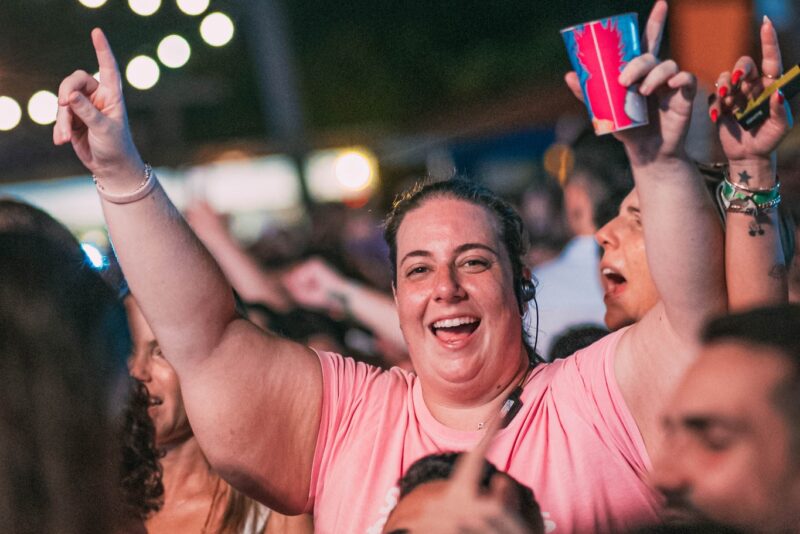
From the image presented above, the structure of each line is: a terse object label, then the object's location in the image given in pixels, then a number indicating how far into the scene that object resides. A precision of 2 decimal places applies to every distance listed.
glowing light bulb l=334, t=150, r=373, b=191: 15.82
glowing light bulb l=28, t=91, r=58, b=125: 5.08
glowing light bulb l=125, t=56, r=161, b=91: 5.23
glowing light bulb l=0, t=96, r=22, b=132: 5.14
